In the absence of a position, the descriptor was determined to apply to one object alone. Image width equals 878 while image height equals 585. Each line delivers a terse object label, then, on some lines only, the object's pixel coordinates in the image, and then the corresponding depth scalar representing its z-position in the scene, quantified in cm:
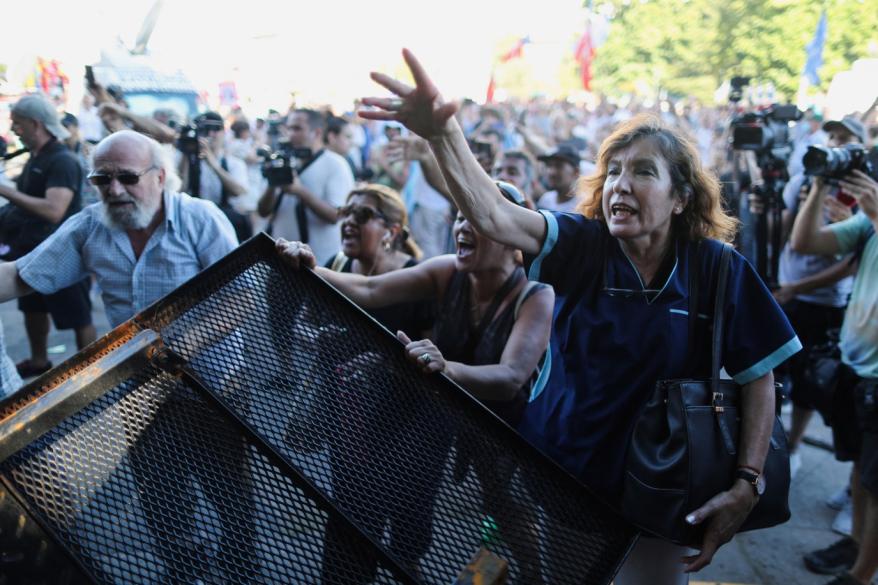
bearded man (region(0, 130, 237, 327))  296
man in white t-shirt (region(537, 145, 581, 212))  604
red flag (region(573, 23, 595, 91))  1903
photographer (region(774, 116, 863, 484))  457
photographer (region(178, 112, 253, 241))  577
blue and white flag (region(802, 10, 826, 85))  1403
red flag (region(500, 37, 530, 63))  1873
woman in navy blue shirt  195
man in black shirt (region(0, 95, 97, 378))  502
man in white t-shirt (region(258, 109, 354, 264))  566
